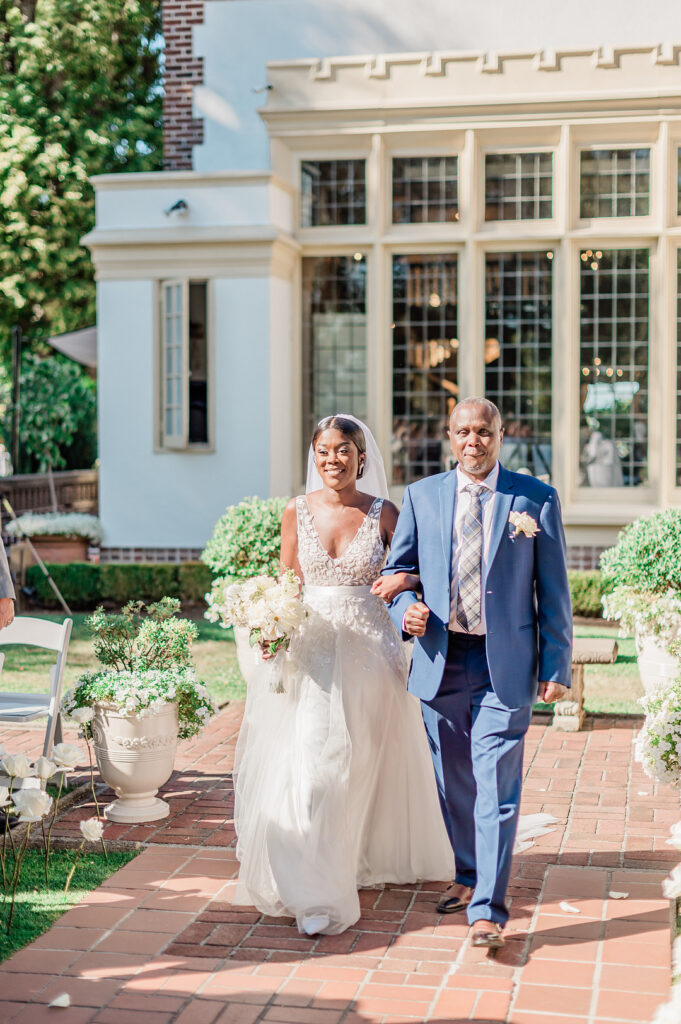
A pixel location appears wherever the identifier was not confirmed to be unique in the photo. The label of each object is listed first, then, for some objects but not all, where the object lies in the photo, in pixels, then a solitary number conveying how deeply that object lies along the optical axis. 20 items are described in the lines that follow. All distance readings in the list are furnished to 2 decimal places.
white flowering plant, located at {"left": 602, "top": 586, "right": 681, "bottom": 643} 7.62
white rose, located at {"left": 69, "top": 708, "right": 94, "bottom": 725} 5.60
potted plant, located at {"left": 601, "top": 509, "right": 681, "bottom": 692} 7.66
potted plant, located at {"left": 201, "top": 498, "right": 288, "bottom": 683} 8.63
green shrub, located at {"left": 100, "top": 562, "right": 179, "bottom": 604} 12.90
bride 4.74
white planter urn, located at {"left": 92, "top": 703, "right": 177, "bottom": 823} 5.82
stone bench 7.88
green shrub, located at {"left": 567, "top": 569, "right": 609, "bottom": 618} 12.01
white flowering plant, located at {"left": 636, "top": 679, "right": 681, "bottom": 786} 5.01
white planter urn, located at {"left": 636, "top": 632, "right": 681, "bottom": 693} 7.68
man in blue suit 4.30
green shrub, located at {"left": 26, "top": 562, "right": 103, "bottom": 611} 12.95
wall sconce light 12.80
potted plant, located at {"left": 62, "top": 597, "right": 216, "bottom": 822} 5.82
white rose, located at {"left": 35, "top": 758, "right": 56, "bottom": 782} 4.48
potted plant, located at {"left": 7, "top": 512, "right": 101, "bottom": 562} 13.80
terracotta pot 13.81
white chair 5.99
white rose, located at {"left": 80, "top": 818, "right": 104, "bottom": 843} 4.48
